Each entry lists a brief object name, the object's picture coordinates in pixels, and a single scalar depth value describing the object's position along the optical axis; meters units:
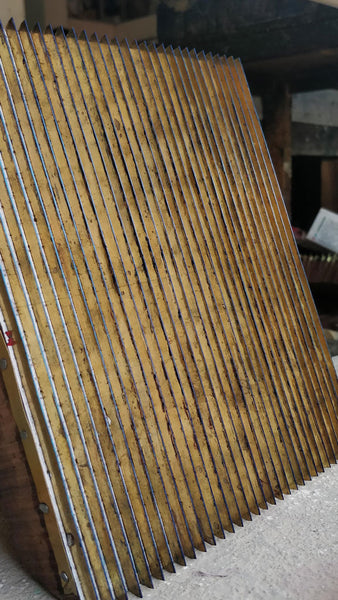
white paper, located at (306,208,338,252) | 1.07
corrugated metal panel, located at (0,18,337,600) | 0.30
